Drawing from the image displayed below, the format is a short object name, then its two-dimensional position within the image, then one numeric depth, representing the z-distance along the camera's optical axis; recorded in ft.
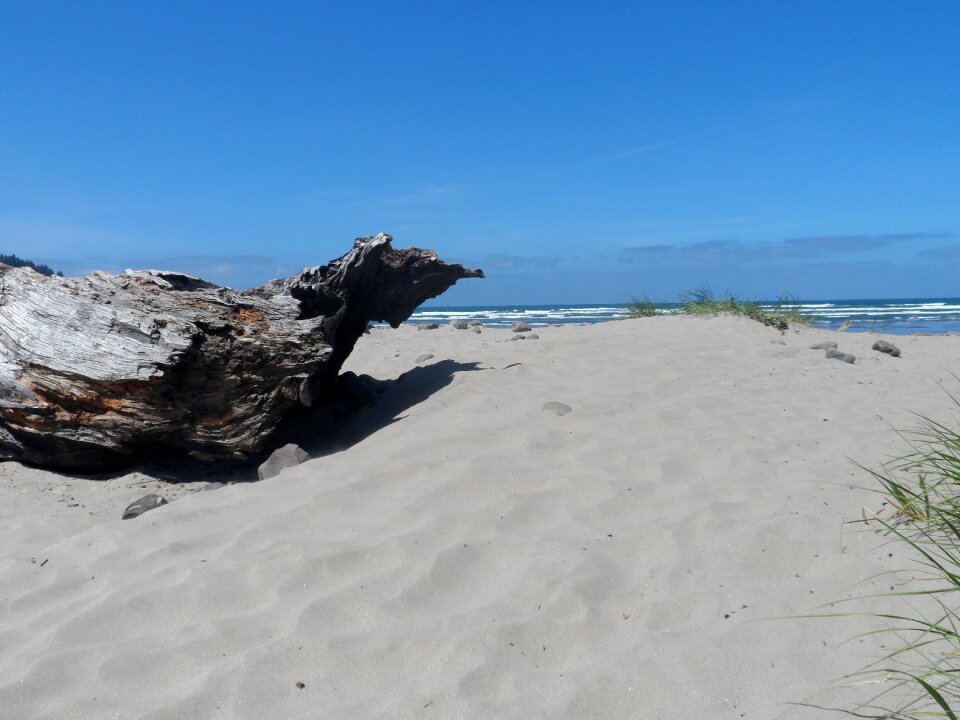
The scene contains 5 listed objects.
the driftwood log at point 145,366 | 14.97
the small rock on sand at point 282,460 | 15.20
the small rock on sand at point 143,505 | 13.50
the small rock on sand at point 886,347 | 30.01
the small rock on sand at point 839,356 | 26.50
